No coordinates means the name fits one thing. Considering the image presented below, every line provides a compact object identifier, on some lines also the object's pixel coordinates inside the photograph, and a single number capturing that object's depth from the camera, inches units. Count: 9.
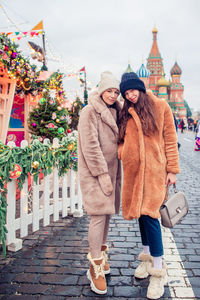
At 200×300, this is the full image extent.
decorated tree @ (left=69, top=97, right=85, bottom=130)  764.0
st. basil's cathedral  2760.8
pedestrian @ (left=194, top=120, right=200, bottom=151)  251.0
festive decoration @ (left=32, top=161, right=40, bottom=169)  136.4
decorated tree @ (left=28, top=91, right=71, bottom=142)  299.7
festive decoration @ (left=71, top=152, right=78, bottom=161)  171.8
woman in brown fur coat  97.5
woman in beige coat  99.0
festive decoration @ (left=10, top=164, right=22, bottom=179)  126.0
